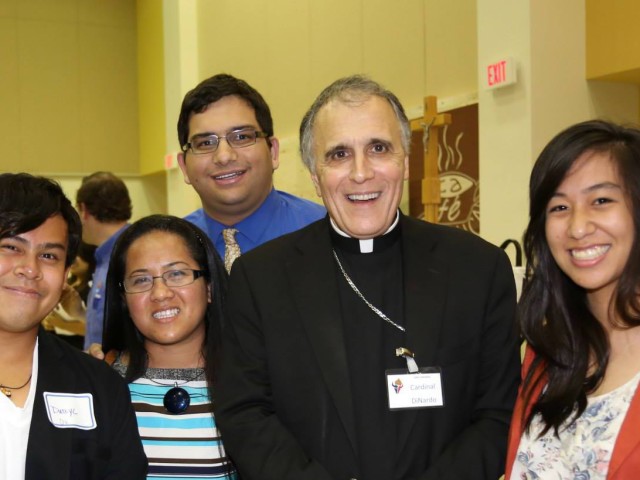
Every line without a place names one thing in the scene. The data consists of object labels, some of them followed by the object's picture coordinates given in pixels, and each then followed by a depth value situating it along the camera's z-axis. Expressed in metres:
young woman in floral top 1.75
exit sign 5.18
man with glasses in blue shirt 2.98
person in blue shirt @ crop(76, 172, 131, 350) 5.43
